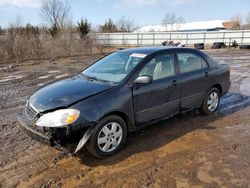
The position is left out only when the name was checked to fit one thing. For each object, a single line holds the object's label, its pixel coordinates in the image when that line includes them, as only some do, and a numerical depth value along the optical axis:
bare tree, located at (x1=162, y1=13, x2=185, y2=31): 50.75
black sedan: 2.60
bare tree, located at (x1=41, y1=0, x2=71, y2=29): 30.00
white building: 49.59
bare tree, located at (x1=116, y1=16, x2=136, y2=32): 37.66
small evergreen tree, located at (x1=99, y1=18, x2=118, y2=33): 31.45
